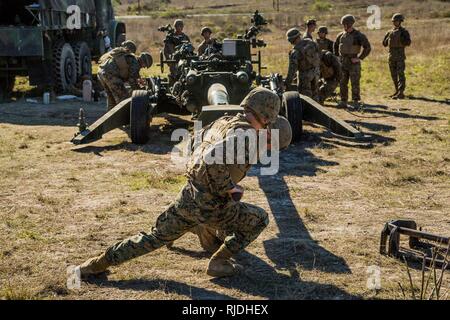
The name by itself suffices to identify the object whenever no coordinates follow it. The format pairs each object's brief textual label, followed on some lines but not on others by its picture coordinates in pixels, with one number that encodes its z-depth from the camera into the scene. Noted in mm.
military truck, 13531
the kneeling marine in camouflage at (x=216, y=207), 4344
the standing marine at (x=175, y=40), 13867
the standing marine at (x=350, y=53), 12422
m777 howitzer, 9406
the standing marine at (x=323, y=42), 13016
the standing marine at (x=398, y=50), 13633
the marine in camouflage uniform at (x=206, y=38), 13945
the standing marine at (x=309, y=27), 11913
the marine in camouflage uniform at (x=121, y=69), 10828
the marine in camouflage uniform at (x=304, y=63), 11039
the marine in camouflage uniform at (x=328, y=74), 12578
